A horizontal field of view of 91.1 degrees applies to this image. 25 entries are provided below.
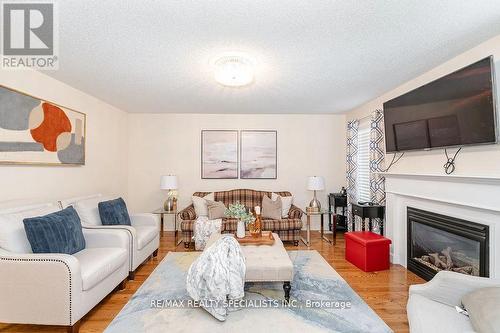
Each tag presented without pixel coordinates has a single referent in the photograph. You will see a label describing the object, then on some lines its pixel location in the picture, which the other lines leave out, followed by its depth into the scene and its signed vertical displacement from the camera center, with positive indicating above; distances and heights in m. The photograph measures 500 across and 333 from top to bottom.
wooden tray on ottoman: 3.14 -0.94
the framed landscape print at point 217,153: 5.30 +0.33
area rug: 2.13 -1.38
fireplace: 2.44 -0.89
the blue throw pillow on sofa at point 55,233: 2.19 -0.61
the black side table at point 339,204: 5.00 -0.75
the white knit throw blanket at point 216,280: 2.19 -1.02
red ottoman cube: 3.29 -1.15
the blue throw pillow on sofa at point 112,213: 3.32 -0.62
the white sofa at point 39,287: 2.01 -0.98
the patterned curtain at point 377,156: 3.92 +0.20
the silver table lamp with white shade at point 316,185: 4.70 -0.33
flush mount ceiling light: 2.56 +1.08
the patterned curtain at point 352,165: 4.78 +0.06
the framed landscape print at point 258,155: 5.33 +0.28
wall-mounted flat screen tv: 2.15 +0.59
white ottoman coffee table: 2.43 -1.00
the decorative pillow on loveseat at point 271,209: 4.51 -0.76
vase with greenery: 3.28 -0.66
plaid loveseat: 4.23 -0.99
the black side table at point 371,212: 3.79 -0.68
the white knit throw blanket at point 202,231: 4.12 -1.06
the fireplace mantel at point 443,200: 2.24 -0.36
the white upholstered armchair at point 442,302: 1.45 -0.91
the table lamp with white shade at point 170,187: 4.66 -0.36
